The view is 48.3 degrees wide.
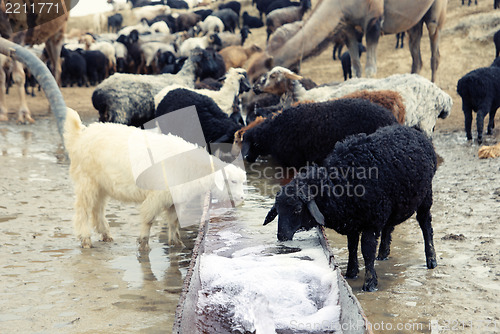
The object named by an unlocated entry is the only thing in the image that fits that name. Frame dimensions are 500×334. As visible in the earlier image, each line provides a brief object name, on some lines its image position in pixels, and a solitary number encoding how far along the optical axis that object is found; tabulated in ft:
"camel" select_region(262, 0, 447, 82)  43.42
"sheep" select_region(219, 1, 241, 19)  111.96
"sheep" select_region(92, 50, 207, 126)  34.50
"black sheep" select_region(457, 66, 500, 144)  33.01
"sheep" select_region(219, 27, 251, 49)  84.74
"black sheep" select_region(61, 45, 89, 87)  72.90
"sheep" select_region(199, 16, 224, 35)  96.12
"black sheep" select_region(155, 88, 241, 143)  29.58
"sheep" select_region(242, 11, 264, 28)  104.37
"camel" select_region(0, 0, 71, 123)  36.09
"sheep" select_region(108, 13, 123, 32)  129.70
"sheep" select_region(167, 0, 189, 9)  146.41
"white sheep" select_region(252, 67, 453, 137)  29.40
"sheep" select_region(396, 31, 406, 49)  66.23
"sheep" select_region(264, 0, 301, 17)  101.37
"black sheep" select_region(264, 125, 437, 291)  14.52
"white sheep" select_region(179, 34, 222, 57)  74.61
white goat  18.04
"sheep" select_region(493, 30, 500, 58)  51.32
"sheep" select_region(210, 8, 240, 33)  102.89
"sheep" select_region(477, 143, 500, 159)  28.53
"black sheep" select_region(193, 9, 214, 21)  113.80
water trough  11.43
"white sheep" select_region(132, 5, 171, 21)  131.03
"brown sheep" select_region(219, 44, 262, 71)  64.85
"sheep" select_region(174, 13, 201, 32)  113.09
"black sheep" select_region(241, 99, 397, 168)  23.27
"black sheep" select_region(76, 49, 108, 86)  76.13
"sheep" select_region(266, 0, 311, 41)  87.45
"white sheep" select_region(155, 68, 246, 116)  34.50
